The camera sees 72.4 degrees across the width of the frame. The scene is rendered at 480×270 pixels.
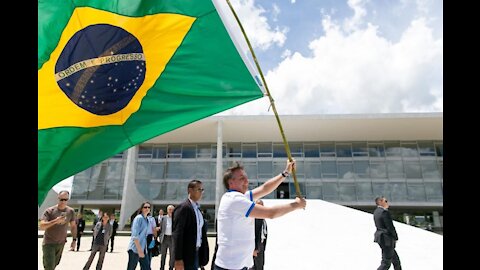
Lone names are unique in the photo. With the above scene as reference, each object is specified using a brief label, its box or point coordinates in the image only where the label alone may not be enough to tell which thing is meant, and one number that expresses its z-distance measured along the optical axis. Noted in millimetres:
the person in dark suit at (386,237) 6763
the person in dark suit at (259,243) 5702
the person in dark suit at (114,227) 13705
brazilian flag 3445
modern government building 29234
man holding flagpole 2582
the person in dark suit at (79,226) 15023
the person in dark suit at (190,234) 3750
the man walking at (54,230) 5438
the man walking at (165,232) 8938
